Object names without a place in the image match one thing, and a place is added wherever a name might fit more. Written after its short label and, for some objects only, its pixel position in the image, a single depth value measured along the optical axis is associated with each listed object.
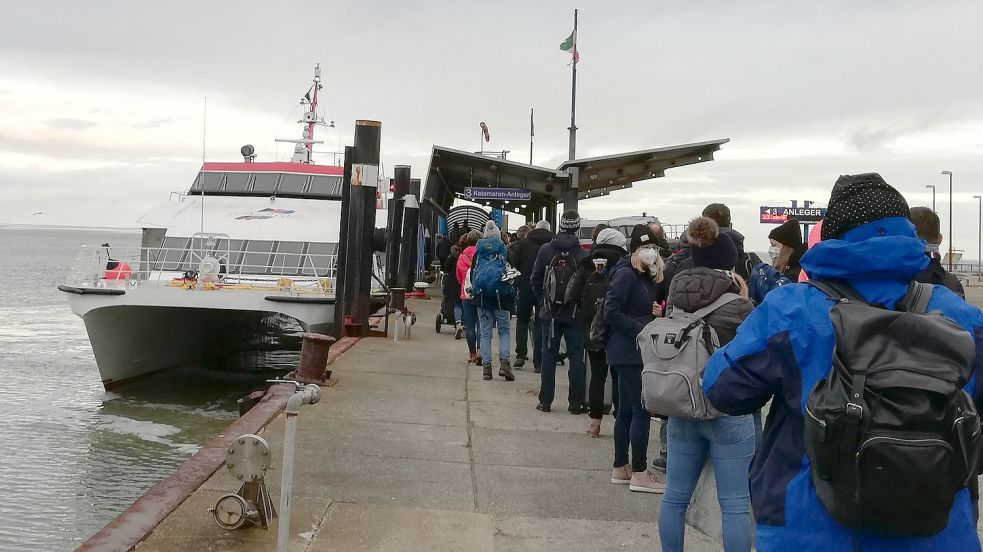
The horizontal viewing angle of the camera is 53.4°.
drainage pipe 4.48
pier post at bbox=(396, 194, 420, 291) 20.52
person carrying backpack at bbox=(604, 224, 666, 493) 5.89
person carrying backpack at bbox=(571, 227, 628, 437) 7.20
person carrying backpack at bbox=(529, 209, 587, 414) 8.22
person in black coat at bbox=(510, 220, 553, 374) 10.93
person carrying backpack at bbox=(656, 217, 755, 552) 4.14
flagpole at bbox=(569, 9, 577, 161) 26.47
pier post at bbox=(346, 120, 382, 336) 13.70
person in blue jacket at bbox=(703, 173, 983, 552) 2.42
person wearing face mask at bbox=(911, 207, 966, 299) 4.64
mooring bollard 9.23
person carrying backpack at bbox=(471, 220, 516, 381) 10.62
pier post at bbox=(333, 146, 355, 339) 13.62
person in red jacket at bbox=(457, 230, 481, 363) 11.95
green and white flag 30.11
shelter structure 19.38
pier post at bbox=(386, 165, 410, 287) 18.83
